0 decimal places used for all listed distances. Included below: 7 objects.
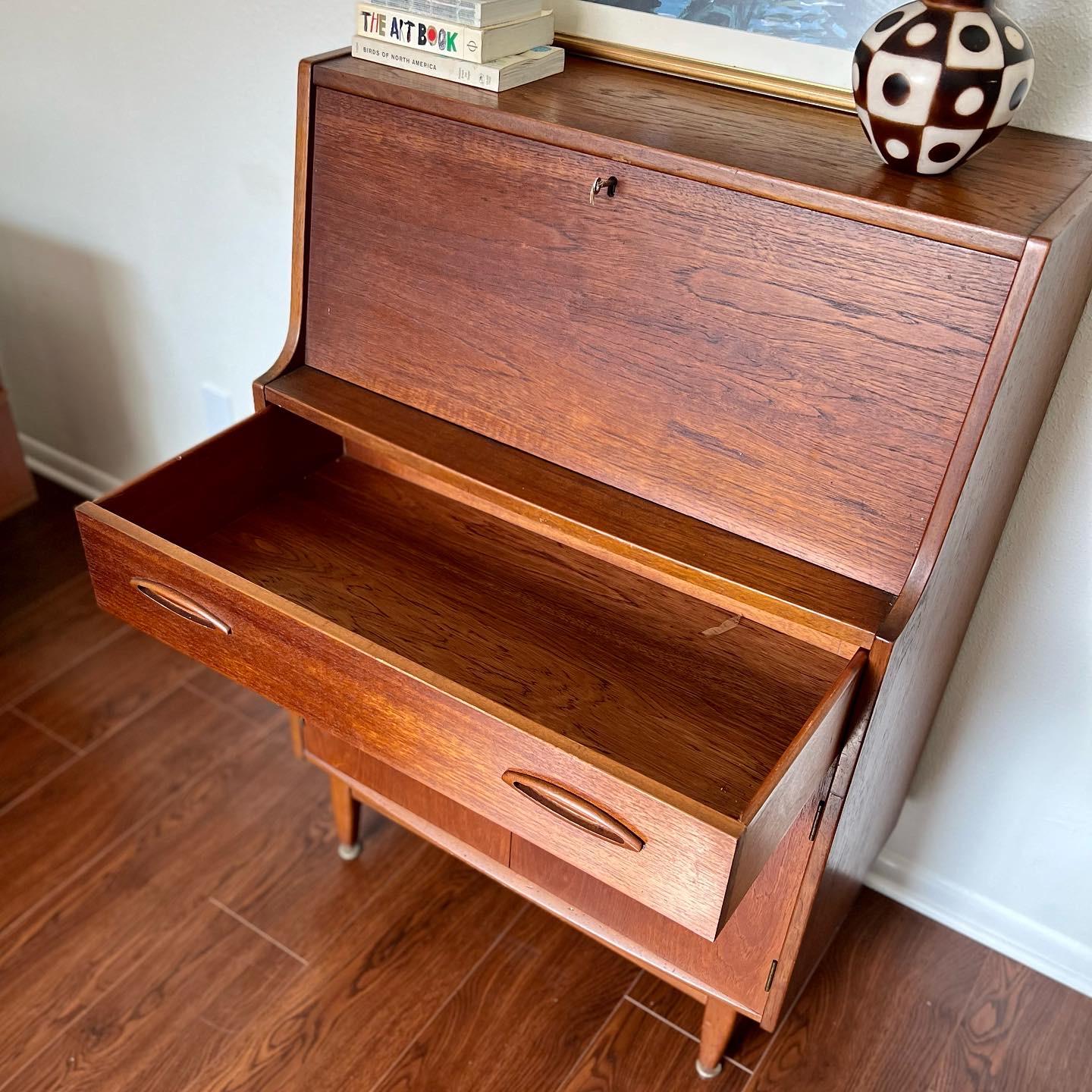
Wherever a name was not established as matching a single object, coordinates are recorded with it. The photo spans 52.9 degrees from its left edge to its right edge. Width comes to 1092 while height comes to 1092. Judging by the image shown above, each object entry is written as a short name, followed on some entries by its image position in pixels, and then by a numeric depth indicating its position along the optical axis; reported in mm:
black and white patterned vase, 818
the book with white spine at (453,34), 1030
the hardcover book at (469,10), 1020
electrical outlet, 1868
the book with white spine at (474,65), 1039
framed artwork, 1035
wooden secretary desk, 873
